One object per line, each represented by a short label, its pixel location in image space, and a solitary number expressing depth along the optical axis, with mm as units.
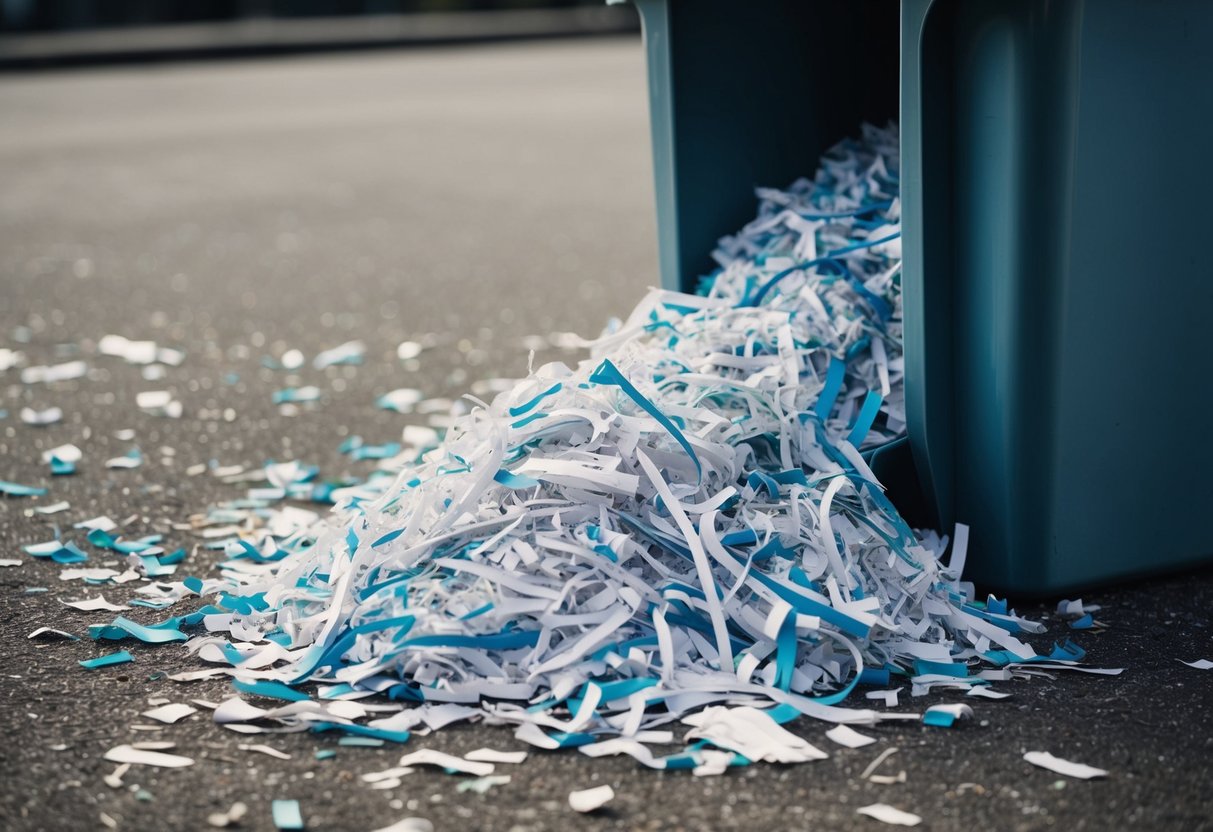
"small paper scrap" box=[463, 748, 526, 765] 2283
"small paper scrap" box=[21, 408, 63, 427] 4487
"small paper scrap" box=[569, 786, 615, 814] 2137
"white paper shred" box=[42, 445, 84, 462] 4094
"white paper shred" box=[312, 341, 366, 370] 5254
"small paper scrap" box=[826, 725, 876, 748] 2307
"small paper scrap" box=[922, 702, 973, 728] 2367
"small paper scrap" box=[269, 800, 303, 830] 2098
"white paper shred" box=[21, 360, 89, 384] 5019
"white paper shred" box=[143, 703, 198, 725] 2446
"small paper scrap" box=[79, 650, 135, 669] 2689
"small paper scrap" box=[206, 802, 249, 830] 2111
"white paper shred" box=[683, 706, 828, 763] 2262
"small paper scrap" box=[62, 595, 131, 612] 2990
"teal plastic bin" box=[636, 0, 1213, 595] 2686
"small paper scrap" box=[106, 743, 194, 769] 2289
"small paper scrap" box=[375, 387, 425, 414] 4652
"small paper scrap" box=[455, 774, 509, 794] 2199
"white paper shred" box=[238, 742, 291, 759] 2305
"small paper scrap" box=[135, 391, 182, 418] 4609
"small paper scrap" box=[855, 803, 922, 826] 2078
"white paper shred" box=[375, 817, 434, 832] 2074
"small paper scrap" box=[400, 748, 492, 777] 2250
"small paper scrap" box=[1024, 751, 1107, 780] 2203
